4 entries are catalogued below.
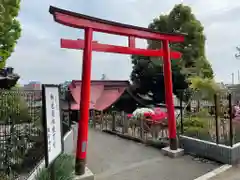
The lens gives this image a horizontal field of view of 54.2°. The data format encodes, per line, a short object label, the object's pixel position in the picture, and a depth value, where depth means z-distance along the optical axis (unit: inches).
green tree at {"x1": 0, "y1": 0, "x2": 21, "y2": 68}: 469.7
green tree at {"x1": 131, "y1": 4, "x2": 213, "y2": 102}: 700.0
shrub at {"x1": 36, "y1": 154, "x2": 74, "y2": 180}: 165.8
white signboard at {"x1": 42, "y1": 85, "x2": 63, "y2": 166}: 122.1
